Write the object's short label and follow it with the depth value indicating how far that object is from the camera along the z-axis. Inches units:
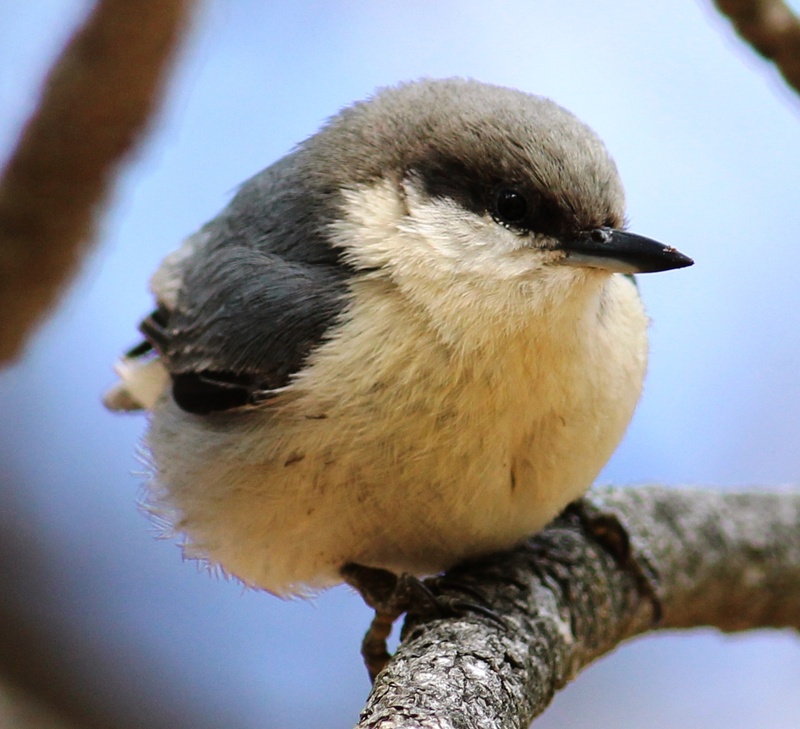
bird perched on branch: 78.3
